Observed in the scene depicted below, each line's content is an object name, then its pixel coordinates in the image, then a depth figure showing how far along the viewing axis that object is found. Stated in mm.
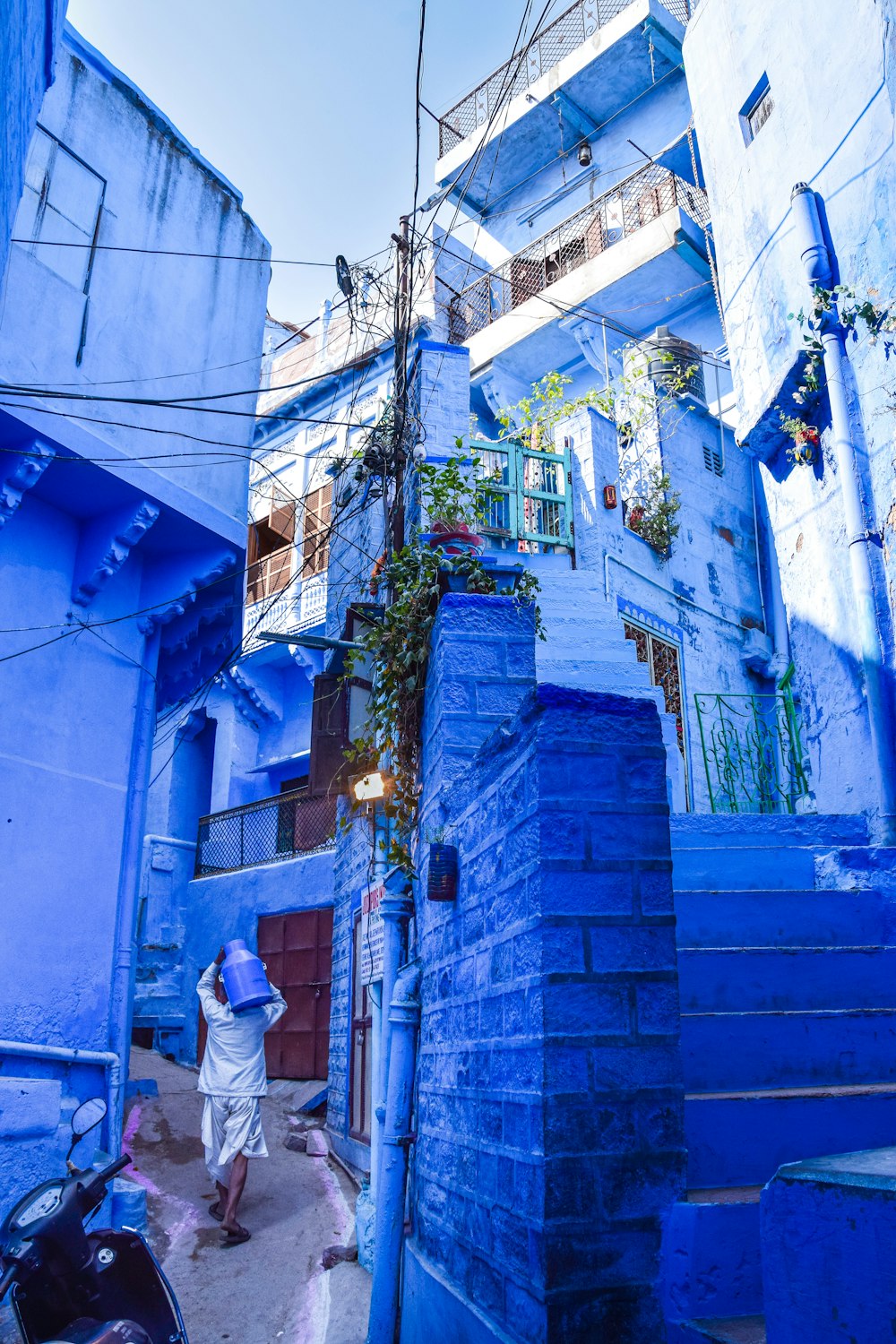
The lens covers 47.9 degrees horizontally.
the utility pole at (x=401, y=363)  7945
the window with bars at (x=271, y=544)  17797
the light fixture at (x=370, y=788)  5527
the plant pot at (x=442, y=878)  3861
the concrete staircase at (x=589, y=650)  8094
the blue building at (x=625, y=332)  12711
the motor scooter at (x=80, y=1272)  3578
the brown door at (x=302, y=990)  11961
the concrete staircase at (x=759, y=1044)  2393
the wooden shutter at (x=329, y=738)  8180
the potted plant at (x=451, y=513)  5488
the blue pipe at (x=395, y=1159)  4172
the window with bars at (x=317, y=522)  16281
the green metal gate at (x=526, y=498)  12148
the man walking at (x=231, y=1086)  6664
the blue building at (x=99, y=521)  7484
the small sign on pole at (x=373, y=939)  5891
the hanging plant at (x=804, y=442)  6898
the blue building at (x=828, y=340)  6160
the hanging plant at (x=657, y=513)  13359
